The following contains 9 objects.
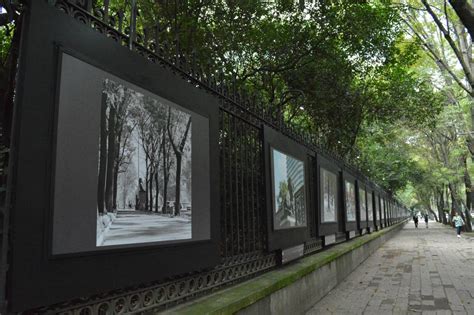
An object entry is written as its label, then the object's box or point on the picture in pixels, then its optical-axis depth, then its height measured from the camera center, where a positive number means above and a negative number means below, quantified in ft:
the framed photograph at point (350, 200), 40.54 +1.21
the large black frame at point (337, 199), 28.96 +0.92
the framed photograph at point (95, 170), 7.80 +1.04
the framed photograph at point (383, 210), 84.58 +0.36
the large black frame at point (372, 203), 56.90 +1.34
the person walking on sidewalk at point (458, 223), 92.99 -2.60
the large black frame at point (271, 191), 19.57 +1.06
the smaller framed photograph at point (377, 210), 68.85 +0.42
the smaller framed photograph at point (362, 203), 48.37 +1.13
